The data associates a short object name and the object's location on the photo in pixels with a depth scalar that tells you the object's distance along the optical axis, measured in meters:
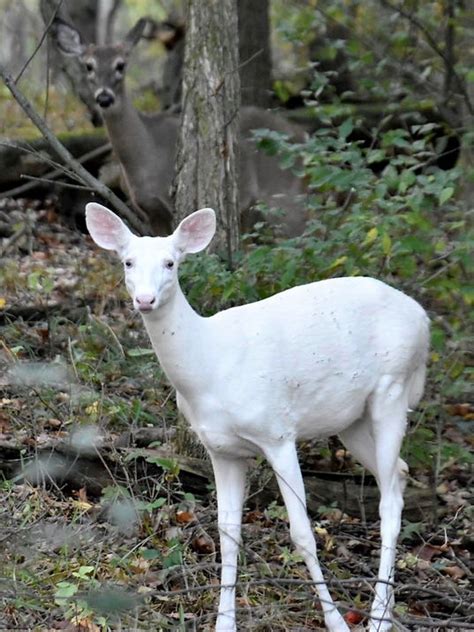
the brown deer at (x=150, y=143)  21.79
